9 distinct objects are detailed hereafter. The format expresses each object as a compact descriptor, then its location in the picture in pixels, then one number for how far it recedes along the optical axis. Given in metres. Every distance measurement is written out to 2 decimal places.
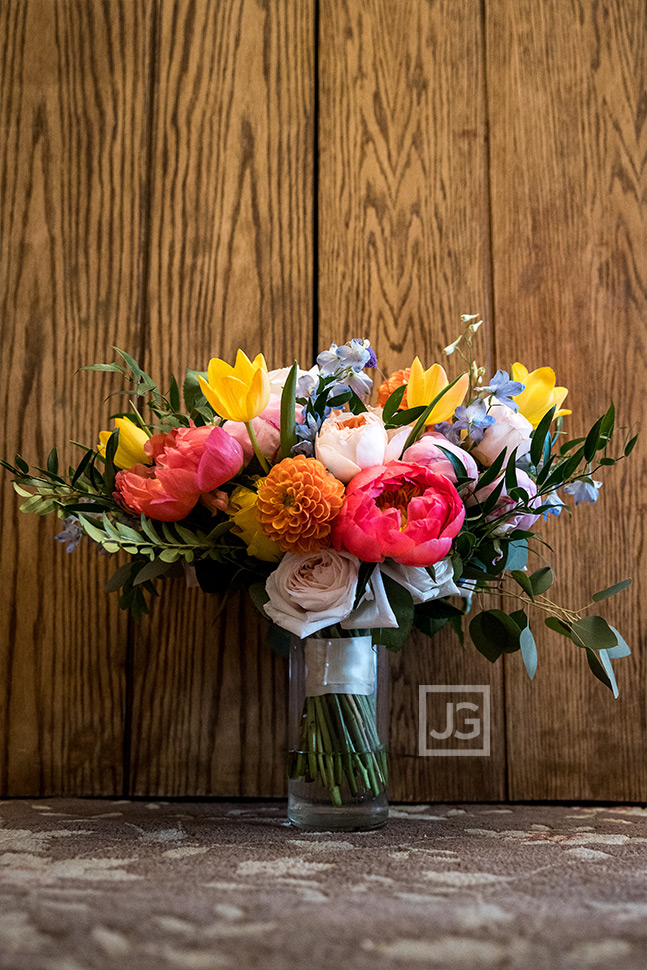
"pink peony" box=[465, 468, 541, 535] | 0.77
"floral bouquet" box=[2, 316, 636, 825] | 0.71
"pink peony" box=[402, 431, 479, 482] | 0.75
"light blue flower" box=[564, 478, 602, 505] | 0.88
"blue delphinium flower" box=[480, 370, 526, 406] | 0.80
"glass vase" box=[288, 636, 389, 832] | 0.78
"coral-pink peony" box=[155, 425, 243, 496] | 0.73
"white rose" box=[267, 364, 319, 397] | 0.81
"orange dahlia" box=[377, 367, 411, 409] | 0.88
